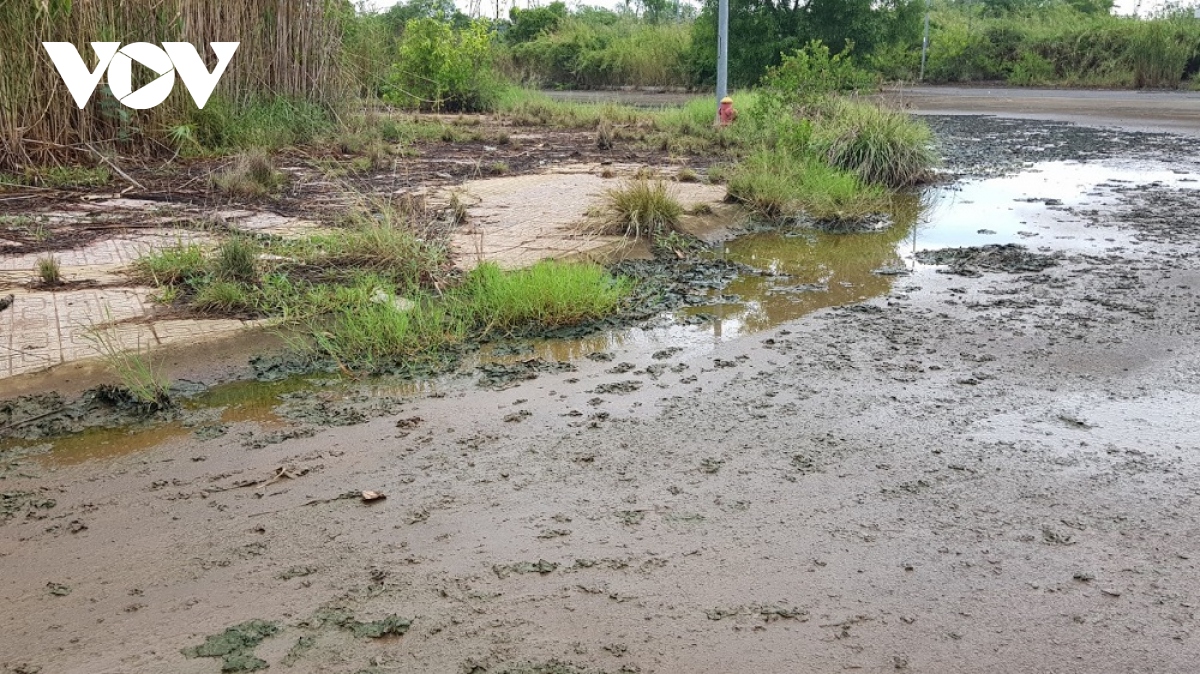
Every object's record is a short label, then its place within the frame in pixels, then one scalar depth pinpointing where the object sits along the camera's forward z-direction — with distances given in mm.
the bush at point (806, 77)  10716
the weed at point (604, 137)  12141
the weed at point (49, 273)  5232
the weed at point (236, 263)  5406
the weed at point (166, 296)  5105
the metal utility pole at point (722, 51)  12812
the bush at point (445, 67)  17141
